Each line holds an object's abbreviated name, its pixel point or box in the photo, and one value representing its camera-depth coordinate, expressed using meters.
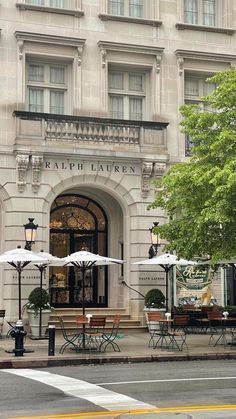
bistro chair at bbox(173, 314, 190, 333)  19.17
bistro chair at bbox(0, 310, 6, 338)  21.62
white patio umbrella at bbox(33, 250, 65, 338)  19.50
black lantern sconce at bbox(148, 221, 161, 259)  23.80
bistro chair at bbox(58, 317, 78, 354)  18.21
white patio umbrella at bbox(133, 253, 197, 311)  21.36
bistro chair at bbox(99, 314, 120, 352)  18.47
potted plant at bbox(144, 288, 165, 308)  23.55
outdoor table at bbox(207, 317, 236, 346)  20.69
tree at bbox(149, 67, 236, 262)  17.89
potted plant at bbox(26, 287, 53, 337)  21.86
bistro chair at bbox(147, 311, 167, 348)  19.40
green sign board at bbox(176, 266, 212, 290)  25.64
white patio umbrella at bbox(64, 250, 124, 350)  18.61
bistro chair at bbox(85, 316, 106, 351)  17.98
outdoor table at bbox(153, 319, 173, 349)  18.86
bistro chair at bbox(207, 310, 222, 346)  20.81
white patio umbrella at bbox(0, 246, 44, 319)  18.48
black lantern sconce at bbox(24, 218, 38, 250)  21.72
